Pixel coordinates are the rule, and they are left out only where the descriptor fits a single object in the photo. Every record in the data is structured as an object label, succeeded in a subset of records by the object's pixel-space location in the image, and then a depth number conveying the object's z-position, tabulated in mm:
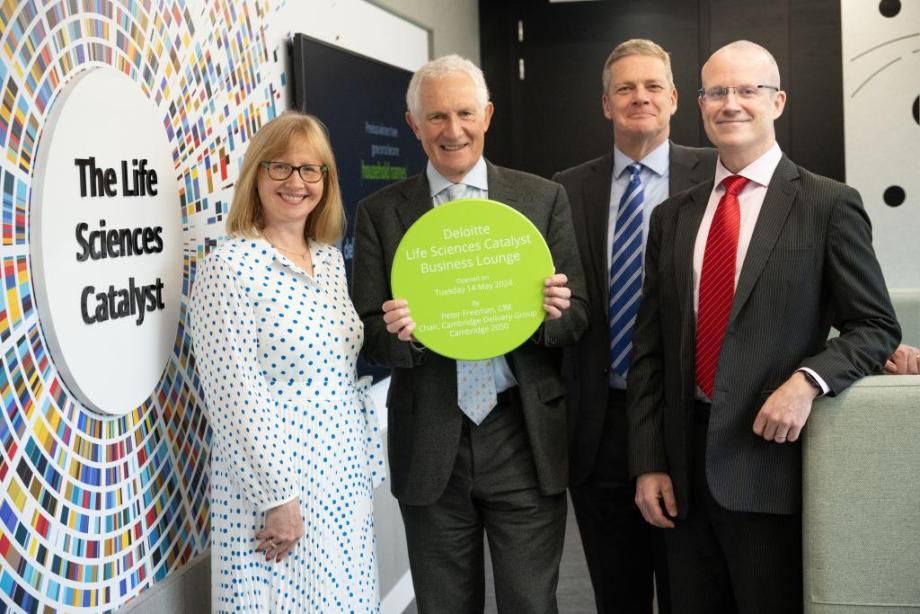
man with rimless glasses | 2012
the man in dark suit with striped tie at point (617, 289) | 2643
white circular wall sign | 1853
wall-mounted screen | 3227
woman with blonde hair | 2057
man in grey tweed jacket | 2311
